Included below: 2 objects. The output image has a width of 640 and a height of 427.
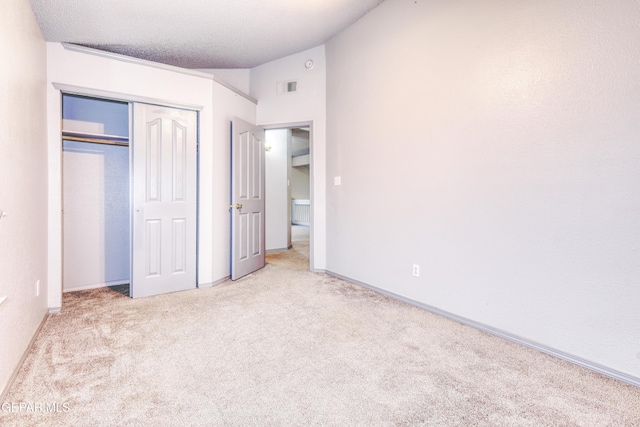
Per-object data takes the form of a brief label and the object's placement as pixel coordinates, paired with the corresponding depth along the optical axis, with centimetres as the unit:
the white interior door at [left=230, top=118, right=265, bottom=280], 370
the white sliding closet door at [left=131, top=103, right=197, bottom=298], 312
